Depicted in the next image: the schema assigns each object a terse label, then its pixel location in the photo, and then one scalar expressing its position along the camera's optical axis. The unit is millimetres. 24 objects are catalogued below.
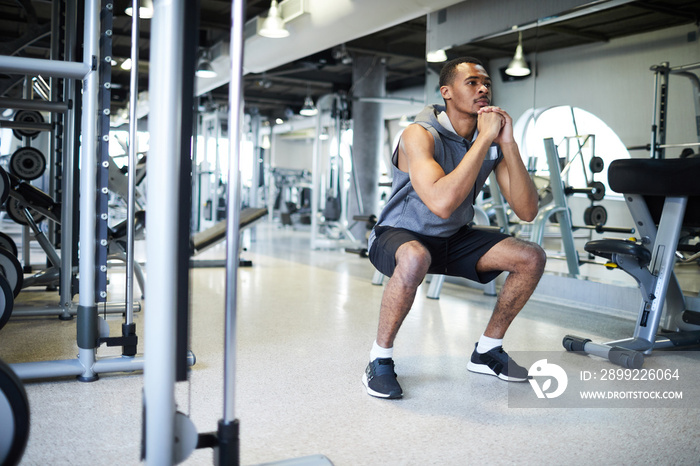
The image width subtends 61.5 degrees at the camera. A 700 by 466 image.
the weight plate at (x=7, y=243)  3470
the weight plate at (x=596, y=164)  4285
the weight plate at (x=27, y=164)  3504
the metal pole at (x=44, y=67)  1526
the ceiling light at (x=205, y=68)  7055
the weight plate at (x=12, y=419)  974
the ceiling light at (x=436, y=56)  4801
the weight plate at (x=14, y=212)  3387
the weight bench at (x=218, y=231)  3859
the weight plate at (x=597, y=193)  4199
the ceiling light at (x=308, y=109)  9938
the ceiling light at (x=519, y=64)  4328
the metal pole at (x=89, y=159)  1729
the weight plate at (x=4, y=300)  2004
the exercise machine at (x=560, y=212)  3893
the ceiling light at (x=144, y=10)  2242
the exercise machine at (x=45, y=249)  2768
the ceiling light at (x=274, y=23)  4996
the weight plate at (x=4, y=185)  1973
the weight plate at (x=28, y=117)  3627
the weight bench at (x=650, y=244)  2229
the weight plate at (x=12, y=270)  2744
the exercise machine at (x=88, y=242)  1724
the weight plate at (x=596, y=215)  4699
